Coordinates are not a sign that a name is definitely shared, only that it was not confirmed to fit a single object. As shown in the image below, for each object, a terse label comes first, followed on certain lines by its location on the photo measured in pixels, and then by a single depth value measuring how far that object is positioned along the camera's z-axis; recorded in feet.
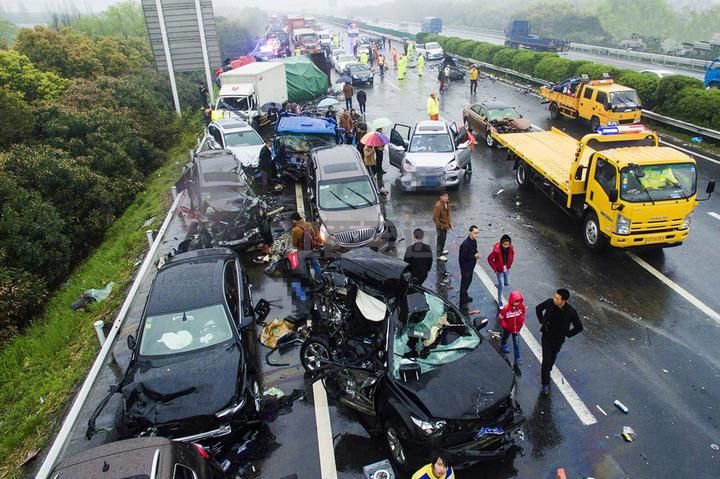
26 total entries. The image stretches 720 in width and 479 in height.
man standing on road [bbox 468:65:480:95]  90.89
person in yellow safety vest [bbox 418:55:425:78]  119.75
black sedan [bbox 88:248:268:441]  19.92
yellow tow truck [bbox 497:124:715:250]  32.19
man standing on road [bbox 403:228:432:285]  29.07
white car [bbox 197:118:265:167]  55.26
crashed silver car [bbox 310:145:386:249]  36.47
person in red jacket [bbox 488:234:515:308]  28.71
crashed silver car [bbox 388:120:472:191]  48.11
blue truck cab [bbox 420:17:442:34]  214.07
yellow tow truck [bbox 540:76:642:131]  61.11
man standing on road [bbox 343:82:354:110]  80.48
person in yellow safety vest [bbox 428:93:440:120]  65.82
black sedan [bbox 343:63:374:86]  109.09
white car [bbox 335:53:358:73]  122.62
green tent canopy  94.68
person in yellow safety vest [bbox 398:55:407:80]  117.80
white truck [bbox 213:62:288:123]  75.25
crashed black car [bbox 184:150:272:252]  38.83
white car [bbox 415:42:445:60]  142.41
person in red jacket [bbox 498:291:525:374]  23.98
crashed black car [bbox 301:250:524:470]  18.16
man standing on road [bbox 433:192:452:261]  34.01
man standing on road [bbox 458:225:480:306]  29.01
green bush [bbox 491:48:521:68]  109.09
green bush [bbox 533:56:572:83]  87.20
